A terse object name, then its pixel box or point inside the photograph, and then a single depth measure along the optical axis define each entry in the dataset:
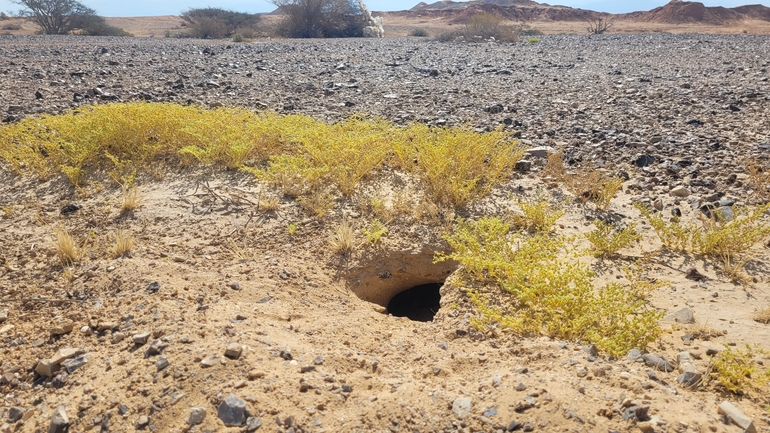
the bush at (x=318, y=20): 23.23
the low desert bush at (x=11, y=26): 27.63
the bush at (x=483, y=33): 17.61
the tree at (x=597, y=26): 24.14
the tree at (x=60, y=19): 25.39
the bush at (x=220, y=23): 22.25
